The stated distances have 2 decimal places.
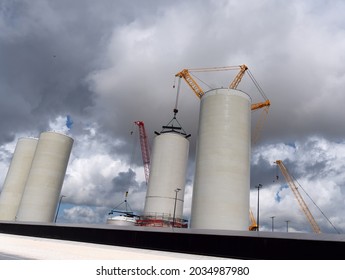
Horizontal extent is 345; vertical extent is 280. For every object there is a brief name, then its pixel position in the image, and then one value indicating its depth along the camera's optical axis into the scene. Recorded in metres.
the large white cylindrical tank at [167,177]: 57.09
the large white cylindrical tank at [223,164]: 38.91
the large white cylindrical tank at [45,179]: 60.30
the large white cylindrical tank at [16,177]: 69.50
